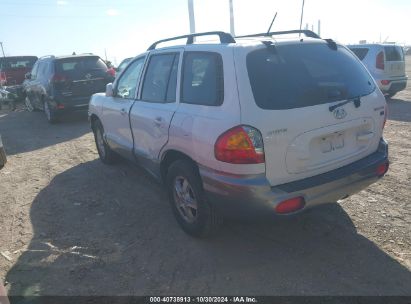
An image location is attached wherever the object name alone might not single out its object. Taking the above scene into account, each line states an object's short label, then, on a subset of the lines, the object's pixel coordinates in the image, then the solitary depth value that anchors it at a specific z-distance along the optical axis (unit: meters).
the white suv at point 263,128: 2.94
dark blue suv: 10.08
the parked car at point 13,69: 17.39
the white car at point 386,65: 11.06
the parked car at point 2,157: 6.92
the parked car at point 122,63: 14.99
